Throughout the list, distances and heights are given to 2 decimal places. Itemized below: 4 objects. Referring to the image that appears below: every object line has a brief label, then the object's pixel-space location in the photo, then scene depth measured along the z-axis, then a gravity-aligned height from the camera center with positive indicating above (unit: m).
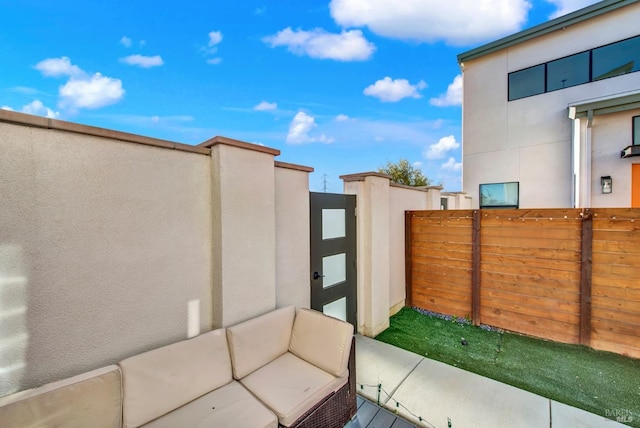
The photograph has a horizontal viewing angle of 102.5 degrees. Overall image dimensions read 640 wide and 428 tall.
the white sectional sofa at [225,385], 1.57 -1.37
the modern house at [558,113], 6.98 +2.69
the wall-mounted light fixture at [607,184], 6.98 +0.49
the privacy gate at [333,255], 3.71 -0.75
